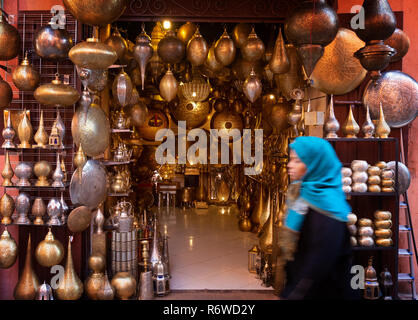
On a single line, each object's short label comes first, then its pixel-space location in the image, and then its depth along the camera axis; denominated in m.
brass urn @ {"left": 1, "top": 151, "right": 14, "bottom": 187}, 2.93
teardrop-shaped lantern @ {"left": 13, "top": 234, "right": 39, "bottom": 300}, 2.96
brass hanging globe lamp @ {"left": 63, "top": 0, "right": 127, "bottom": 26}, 2.44
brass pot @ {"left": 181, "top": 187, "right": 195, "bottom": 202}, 8.12
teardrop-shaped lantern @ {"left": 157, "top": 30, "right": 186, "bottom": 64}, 3.67
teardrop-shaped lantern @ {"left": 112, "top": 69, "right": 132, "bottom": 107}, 3.47
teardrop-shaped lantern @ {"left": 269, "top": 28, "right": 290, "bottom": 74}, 3.47
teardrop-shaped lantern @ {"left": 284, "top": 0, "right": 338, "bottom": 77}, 2.63
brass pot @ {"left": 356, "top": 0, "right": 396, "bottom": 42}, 2.54
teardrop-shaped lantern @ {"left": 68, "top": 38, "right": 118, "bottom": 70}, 2.51
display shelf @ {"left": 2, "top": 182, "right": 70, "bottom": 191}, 2.95
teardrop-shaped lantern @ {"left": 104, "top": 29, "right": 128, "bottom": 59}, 3.40
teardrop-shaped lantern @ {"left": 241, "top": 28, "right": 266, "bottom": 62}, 3.51
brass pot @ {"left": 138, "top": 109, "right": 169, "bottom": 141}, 6.67
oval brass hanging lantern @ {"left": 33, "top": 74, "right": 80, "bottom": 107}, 2.79
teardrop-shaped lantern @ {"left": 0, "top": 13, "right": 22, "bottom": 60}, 2.82
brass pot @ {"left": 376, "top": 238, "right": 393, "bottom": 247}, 2.91
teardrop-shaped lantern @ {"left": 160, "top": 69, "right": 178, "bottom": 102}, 3.77
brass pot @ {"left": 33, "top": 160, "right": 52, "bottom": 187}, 2.96
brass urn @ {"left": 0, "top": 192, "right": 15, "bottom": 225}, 2.92
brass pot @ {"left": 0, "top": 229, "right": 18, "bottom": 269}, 2.87
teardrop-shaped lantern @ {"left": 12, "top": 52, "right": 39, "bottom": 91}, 2.90
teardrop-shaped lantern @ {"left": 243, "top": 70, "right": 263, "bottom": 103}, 3.69
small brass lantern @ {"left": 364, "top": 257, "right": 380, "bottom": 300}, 3.01
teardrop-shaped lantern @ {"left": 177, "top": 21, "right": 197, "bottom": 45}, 3.97
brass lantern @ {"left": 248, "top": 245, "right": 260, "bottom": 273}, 4.05
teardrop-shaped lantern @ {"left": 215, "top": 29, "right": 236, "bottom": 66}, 3.60
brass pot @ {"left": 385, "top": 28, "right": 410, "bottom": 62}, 3.13
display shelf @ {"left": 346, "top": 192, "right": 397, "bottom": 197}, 2.87
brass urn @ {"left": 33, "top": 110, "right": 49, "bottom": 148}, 2.92
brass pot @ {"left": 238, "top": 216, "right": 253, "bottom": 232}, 6.03
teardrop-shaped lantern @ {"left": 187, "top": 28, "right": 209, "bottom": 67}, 3.65
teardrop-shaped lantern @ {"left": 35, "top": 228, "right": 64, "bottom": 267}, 2.90
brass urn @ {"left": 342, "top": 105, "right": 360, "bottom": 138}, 2.97
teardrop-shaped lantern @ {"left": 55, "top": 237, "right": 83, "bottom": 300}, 2.97
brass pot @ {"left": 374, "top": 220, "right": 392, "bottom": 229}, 2.95
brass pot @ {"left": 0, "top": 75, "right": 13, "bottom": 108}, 2.88
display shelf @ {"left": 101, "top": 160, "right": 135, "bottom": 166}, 3.59
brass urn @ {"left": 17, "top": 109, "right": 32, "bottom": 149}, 2.95
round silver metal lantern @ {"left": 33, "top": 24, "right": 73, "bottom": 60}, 2.86
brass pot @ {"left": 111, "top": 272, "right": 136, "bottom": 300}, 3.20
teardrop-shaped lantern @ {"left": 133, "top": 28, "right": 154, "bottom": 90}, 3.46
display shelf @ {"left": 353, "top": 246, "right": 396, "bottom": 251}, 2.87
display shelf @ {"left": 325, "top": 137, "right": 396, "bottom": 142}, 2.87
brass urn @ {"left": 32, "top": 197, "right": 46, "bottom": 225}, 2.96
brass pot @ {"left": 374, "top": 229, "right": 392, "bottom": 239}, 2.93
